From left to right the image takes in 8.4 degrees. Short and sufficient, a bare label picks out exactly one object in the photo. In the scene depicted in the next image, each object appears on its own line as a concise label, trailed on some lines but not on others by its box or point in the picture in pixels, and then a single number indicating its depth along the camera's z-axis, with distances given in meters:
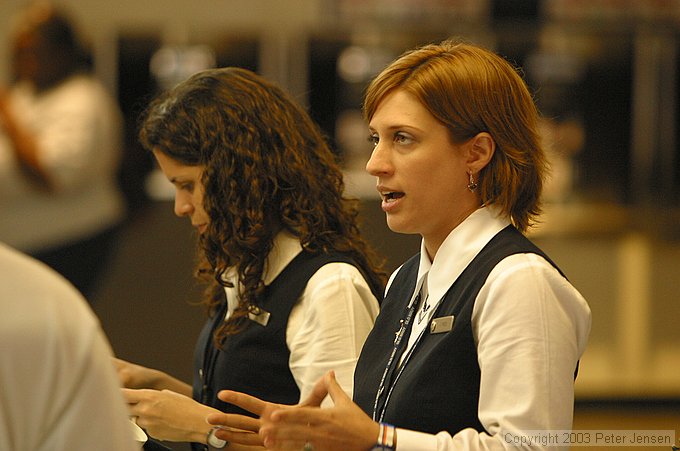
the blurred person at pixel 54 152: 7.78
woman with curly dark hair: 5.20
